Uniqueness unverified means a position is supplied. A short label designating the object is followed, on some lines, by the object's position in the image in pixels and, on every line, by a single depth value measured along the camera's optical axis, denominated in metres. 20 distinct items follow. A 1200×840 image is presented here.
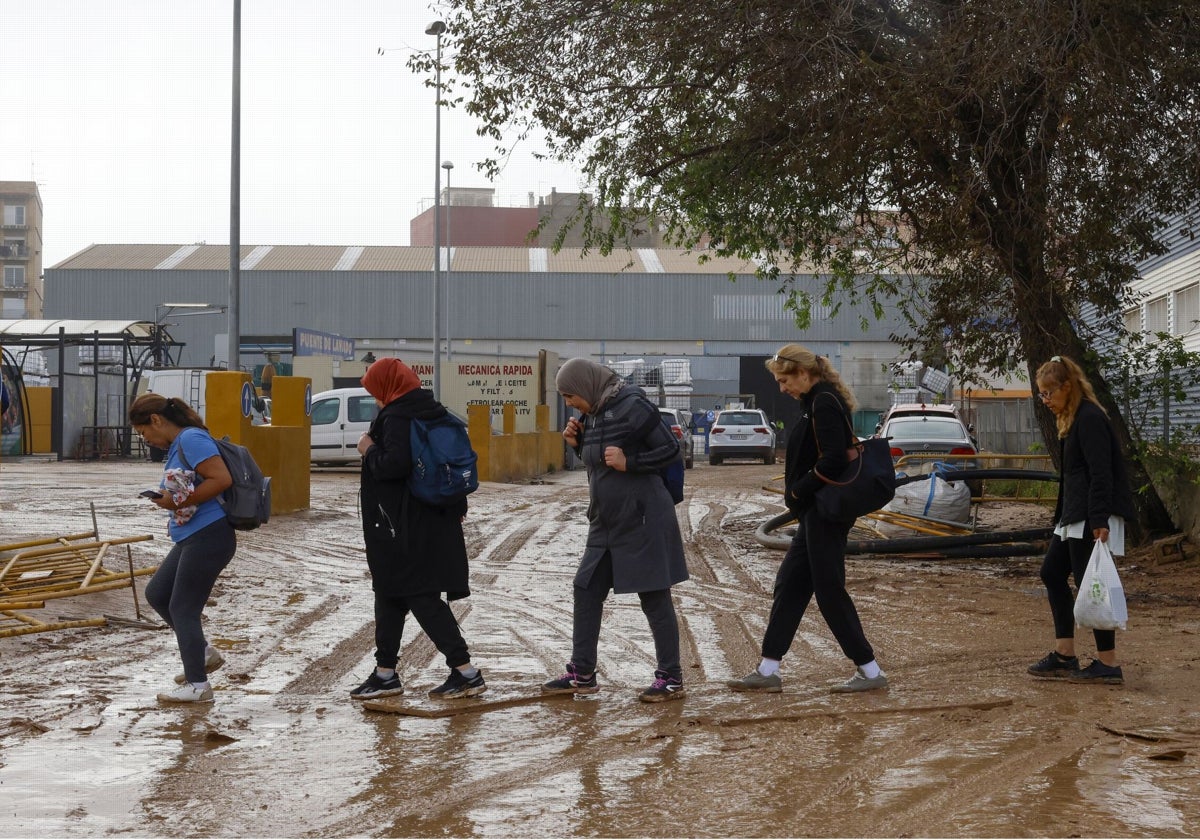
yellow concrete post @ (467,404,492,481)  25.17
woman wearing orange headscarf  6.34
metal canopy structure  32.66
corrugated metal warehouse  61.03
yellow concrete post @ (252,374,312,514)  16.55
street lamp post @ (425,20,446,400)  33.53
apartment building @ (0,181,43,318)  106.44
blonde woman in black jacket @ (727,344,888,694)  6.46
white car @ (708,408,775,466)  37.56
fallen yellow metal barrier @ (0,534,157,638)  8.36
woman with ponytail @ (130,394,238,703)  6.30
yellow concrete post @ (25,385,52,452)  35.47
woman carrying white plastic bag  6.63
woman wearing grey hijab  6.38
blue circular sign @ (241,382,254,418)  15.52
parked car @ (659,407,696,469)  32.49
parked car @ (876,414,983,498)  19.05
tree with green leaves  11.23
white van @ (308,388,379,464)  27.42
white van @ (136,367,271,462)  34.16
